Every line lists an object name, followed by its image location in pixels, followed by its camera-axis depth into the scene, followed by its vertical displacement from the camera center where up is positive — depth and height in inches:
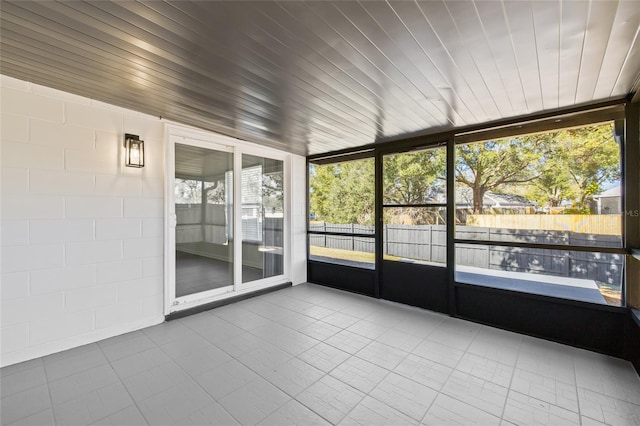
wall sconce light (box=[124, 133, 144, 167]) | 118.6 +27.8
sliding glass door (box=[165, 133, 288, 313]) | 139.2 -4.2
